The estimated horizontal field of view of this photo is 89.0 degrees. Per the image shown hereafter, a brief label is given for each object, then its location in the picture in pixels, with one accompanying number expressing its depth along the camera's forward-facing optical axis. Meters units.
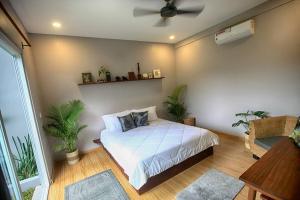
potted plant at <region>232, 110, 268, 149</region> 2.91
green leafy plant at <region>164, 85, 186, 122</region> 4.59
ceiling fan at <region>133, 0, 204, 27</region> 2.15
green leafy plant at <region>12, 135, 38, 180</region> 2.38
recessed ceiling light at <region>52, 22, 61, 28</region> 2.68
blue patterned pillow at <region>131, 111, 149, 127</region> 3.48
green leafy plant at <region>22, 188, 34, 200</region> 2.25
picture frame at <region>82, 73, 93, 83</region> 3.44
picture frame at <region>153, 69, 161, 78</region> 4.48
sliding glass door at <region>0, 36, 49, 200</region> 2.23
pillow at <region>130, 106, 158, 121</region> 3.93
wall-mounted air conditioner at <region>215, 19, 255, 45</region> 2.84
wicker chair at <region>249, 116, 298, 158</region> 2.42
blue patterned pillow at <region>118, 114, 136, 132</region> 3.29
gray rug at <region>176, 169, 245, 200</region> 1.92
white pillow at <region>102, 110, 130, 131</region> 3.41
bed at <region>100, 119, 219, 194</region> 2.09
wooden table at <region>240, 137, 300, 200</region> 0.94
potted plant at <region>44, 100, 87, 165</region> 2.92
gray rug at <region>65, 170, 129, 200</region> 2.12
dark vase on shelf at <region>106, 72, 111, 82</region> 3.68
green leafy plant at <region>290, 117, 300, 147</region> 1.42
